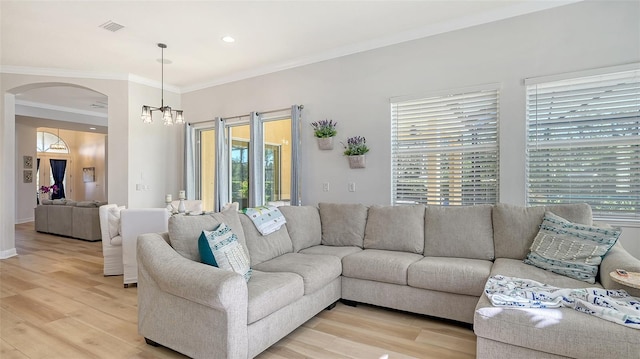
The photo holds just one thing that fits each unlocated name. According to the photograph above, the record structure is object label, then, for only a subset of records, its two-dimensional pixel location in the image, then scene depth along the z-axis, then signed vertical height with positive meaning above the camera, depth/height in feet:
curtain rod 15.49 +3.36
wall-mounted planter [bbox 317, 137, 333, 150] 14.42 +1.56
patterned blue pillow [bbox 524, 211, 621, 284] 7.98 -1.76
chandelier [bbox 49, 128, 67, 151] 37.60 +3.87
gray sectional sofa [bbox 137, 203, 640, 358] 6.18 -2.43
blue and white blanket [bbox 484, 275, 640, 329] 5.83 -2.37
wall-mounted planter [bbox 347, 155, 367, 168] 13.64 +0.72
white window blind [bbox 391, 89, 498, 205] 11.68 +1.08
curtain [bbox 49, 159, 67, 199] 37.86 +0.78
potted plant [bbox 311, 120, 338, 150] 14.37 +1.97
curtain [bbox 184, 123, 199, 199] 19.34 +0.89
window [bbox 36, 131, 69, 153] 36.40 +4.36
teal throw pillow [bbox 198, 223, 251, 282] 7.64 -1.71
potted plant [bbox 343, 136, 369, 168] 13.61 +1.13
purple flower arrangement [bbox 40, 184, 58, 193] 36.19 -0.99
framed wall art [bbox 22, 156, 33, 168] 30.41 +1.74
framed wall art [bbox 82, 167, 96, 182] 37.71 +0.65
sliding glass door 16.37 +1.06
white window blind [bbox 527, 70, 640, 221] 9.73 +1.06
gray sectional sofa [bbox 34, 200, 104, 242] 21.22 -2.67
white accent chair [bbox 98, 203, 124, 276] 13.53 -2.58
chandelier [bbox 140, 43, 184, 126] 13.88 +2.77
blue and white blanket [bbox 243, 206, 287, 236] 10.43 -1.27
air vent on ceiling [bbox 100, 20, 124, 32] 11.91 +5.60
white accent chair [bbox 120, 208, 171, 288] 12.36 -1.82
